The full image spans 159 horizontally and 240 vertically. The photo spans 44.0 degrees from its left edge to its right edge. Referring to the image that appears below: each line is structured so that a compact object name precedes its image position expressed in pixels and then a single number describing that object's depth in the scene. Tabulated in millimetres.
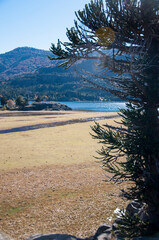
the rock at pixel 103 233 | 5945
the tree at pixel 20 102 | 95188
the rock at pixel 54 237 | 5999
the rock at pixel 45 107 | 96444
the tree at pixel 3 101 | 106500
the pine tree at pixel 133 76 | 5707
